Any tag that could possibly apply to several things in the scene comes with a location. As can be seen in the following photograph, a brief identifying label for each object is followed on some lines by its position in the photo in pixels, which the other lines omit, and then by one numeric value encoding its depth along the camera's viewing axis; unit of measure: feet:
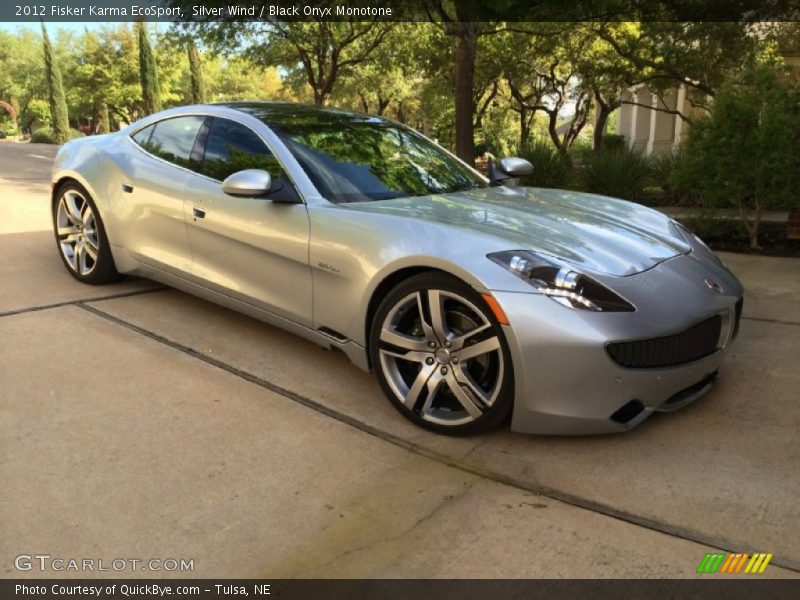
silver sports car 8.87
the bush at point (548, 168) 34.50
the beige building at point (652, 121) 84.12
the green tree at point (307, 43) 59.26
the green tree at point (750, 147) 20.99
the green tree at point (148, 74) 100.59
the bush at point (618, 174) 33.12
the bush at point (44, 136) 135.14
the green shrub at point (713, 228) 23.90
